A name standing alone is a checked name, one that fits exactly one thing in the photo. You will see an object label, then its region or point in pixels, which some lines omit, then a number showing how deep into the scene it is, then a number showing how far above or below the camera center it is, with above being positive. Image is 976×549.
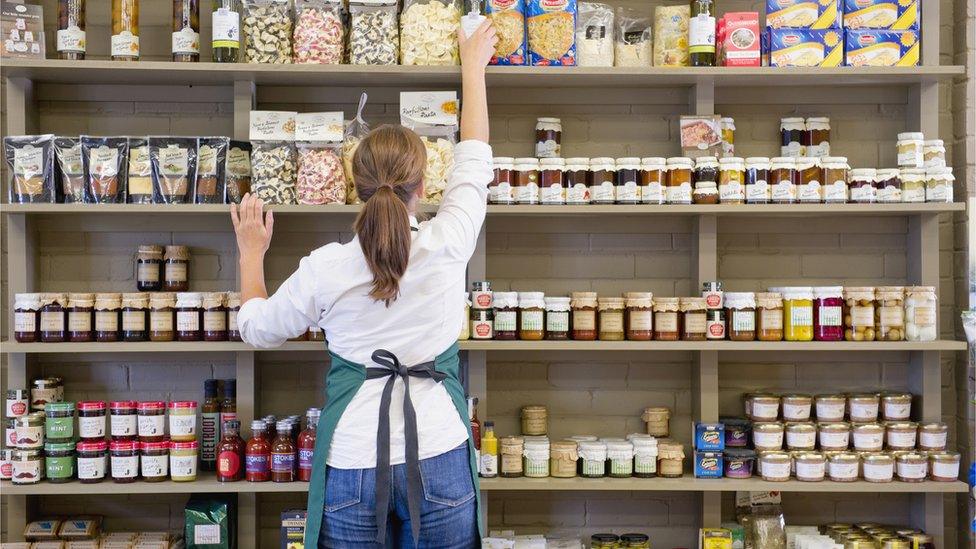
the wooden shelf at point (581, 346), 2.92 -0.24
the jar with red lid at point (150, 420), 2.94 -0.48
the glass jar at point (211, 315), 2.96 -0.14
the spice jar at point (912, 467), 2.97 -0.64
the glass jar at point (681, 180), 2.98 +0.29
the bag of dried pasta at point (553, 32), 3.00 +0.78
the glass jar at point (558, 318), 2.98 -0.16
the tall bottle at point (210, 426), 3.07 -0.52
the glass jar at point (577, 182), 2.99 +0.29
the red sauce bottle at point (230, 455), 2.92 -0.59
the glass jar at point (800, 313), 2.98 -0.14
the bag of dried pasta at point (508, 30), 2.99 +0.78
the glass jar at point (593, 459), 3.01 -0.62
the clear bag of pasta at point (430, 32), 2.96 +0.77
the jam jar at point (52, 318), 2.92 -0.15
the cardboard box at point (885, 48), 3.02 +0.73
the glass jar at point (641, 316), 2.98 -0.15
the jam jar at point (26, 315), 2.92 -0.14
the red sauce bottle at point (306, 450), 2.92 -0.57
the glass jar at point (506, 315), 2.97 -0.14
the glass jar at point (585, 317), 2.99 -0.15
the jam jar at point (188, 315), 2.95 -0.14
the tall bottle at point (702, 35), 2.98 +0.76
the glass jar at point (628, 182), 2.98 +0.29
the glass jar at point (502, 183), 2.97 +0.28
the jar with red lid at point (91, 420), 2.93 -0.47
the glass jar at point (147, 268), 3.09 +0.01
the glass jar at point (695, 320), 2.99 -0.16
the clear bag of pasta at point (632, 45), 3.06 +0.75
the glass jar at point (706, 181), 2.98 +0.29
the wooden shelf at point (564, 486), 2.91 -0.69
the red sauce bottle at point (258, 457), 2.92 -0.59
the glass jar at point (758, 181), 2.98 +0.29
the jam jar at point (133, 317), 2.94 -0.15
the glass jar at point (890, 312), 2.98 -0.14
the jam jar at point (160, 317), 2.95 -0.15
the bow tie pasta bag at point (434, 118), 2.94 +0.49
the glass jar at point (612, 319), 3.00 -0.16
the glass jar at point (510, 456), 3.02 -0.61
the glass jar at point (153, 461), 2.93 -0.61
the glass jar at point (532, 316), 2.97 -0.15
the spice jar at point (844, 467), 2.97 -0.64
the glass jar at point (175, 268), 3.11 +0.01
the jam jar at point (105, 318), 2.94 -0.15
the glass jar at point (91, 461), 2.91 -0.60
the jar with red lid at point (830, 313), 2.98 -0.14
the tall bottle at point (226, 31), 2.93 +0.77
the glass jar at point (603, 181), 2.99 +0.29
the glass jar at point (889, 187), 2.99 +0.27
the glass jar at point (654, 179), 2.98 +0.29
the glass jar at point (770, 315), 2.98 -0.15
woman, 1.91 -0.20
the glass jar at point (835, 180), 2.98 +0.29
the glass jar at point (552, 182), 2.98 +0.29
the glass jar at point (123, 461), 2.92 -0.60
